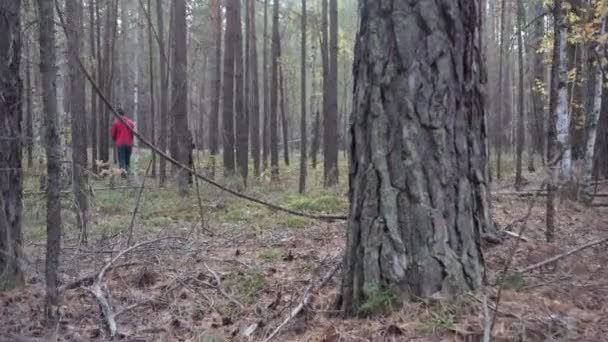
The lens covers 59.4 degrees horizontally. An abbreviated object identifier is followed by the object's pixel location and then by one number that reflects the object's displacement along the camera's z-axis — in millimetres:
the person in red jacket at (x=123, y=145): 12336
